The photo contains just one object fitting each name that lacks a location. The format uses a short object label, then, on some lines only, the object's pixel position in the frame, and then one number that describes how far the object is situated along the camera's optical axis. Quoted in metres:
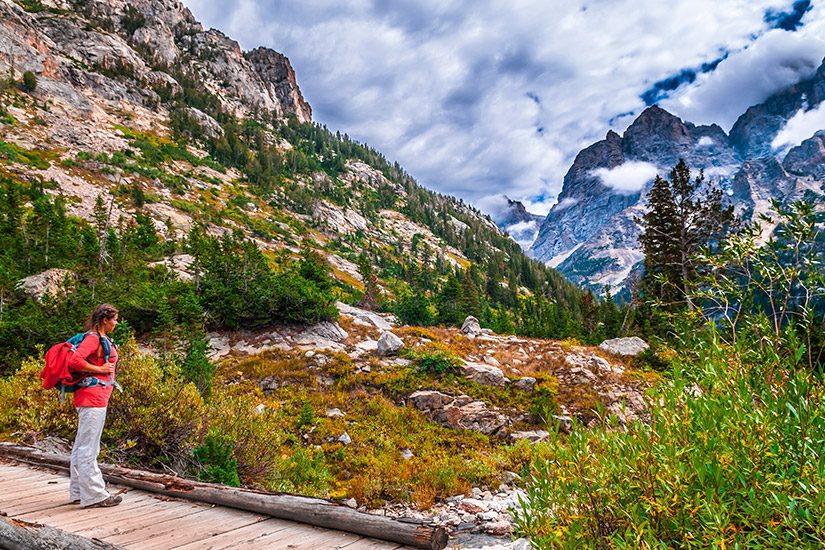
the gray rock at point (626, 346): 21.44
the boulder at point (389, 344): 19.05
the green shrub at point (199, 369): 12.72
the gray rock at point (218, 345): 18.52
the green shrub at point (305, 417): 12.64
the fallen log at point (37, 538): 3.32
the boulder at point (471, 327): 30.72
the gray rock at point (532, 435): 12.69
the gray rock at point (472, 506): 7.46
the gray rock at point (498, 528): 4.89
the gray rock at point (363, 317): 27.33
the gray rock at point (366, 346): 19.77
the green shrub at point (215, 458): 6.79
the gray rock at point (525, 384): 15.70
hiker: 4.68
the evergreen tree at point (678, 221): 26.39
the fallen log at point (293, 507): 3.45
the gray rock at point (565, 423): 13.02
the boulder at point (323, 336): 20.06
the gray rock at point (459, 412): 13.62
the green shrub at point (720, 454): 2.09
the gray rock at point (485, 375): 16.05
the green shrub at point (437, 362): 16.72
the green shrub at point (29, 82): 77.12
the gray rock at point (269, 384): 15.16
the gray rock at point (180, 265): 31.00
